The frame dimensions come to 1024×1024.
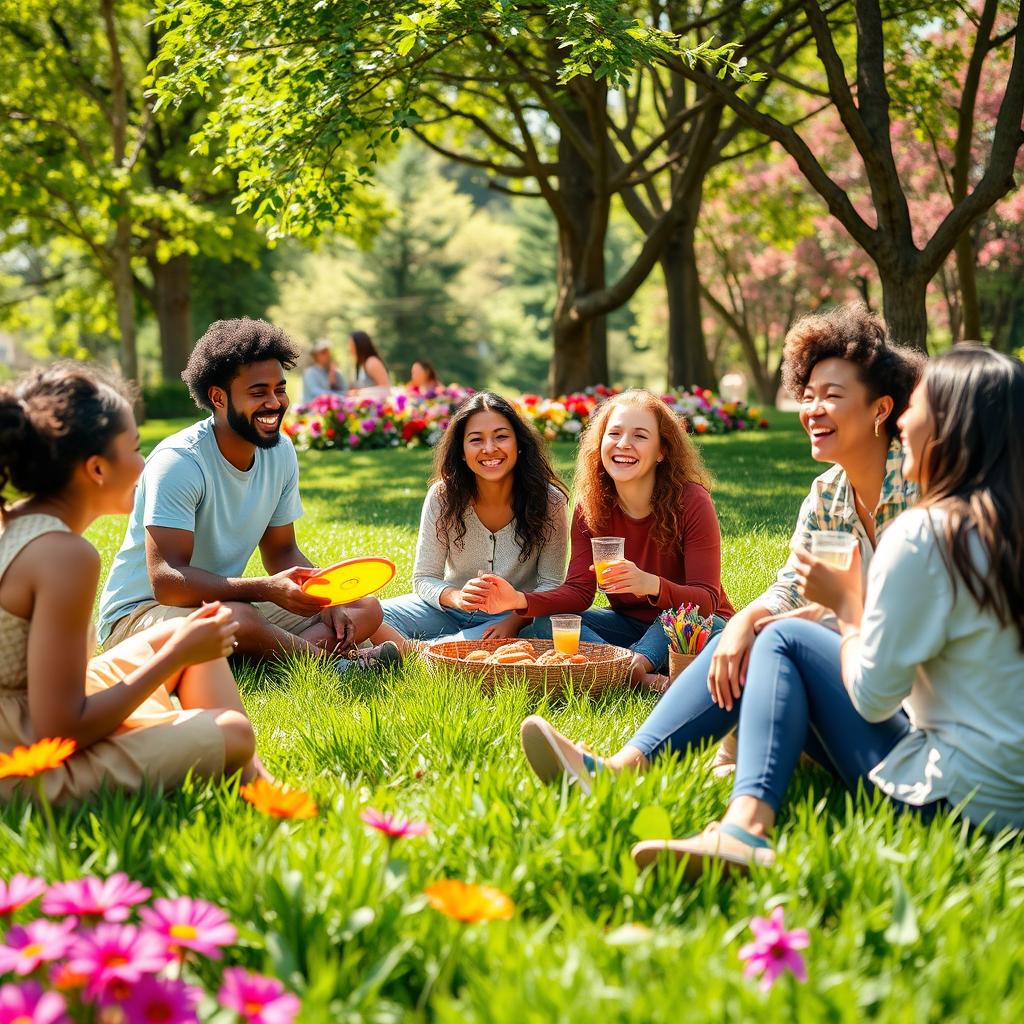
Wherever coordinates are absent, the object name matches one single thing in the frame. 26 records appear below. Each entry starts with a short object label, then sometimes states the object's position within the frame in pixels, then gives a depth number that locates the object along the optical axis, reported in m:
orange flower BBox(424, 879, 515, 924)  1.89
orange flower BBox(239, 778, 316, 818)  2.24
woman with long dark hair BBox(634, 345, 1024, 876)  2.62
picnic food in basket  4.58
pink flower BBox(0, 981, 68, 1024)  1.69
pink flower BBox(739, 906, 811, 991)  2.00
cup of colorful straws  4.47
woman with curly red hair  5.10
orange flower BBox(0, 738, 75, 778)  2.26
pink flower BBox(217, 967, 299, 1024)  1.73
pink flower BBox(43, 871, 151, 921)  1.98
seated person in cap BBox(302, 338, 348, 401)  16.72
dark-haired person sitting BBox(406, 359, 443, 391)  16.23
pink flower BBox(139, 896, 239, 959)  1.90
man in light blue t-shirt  4.87
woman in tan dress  2.80
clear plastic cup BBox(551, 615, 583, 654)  4.61
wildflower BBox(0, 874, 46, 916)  2.02
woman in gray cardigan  5.50
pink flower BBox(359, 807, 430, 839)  2.21
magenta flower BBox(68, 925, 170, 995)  1.79
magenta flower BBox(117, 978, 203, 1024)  1.79
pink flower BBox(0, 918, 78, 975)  1.84
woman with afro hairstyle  3.88
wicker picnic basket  4.50
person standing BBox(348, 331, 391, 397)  15.77
